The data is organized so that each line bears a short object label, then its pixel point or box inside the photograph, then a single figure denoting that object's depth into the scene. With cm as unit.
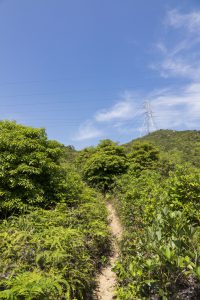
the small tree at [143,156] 2030
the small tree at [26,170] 792
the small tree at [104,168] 1936
